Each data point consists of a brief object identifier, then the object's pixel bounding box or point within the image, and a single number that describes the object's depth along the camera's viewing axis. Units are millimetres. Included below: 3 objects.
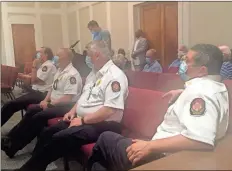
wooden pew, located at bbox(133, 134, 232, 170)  857
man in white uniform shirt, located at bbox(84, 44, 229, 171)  1011
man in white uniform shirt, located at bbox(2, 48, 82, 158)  1340
